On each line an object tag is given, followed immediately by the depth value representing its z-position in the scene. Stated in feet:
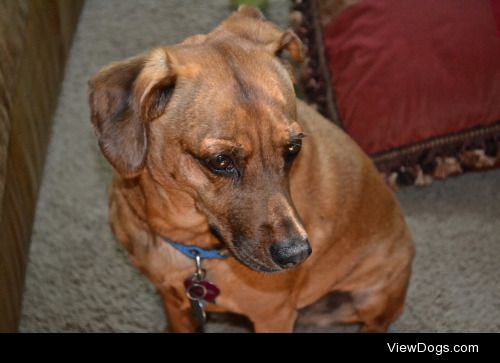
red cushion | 8.66
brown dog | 5.45
